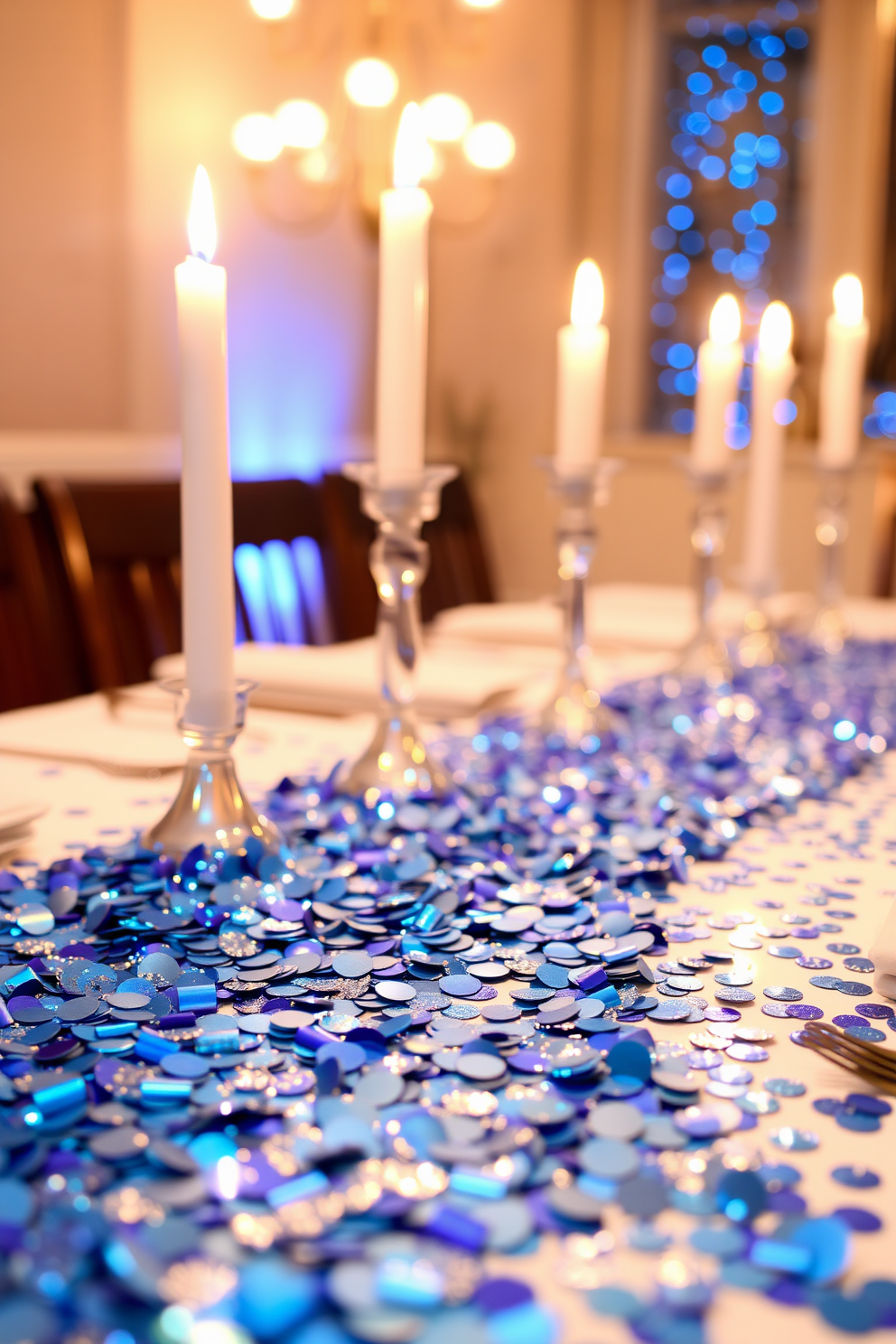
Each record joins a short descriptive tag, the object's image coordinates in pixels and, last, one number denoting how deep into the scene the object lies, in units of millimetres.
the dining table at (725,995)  356
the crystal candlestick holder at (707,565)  1339
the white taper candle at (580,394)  1051
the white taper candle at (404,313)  821
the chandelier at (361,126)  2812
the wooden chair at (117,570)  1560
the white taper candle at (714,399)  1313
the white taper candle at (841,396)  1516
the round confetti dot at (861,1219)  391
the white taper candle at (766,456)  1448
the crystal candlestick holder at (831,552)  1573
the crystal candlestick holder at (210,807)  710
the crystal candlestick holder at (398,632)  853
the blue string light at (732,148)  4246
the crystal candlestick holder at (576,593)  1051
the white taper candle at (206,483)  678
